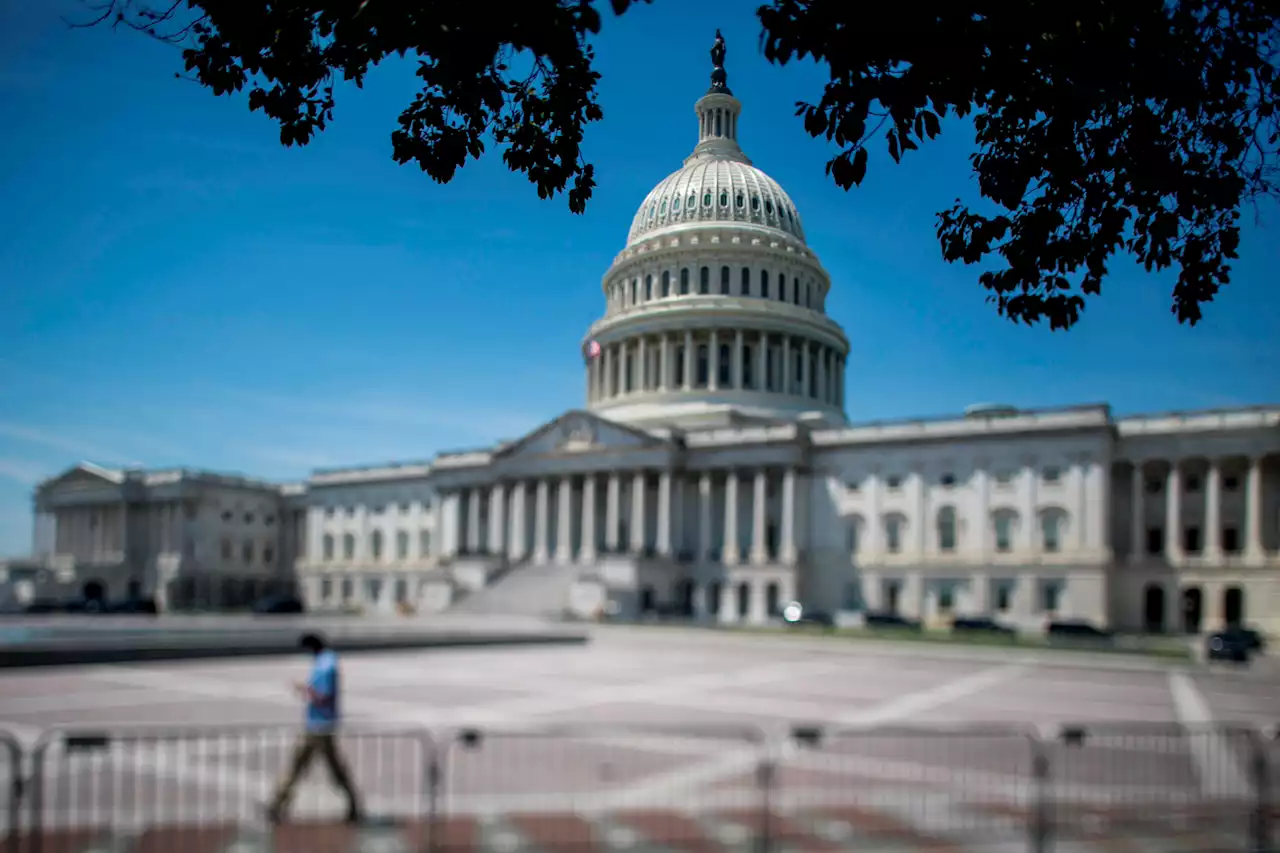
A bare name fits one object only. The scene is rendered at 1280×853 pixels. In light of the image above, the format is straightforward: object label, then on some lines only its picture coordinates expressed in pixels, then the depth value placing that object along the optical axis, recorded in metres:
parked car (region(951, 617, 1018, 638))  57.50
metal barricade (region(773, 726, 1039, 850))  11.98
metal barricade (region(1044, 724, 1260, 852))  12.23
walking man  12.12
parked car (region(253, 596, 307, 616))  79.06
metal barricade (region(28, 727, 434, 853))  11.24
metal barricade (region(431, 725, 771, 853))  11.69
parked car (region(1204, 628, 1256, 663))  40.00
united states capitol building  67.25
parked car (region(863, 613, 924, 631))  62.32
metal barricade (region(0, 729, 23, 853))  9.54
